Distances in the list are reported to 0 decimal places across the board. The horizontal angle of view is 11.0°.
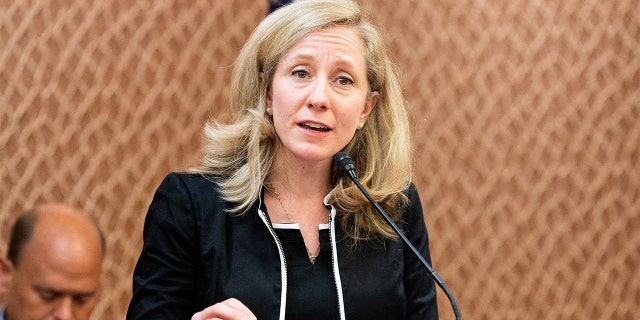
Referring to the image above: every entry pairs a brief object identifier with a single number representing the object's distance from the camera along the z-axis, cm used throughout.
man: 385
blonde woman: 433
